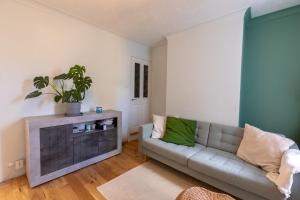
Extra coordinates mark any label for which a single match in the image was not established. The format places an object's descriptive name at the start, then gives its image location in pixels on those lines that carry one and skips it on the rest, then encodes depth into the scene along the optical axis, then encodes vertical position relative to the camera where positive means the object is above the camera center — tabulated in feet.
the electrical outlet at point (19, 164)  6.74 -3.39
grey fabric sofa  4.87 -2.76
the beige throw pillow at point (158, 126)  8.80 -1.97
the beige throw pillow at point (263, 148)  5.38 -2.03
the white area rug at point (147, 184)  5.94 -4.06
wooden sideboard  6.19 -2.51
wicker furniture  4.05 -2.82
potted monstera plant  7.35 +0.13
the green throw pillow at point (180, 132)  7.92 -2.09
